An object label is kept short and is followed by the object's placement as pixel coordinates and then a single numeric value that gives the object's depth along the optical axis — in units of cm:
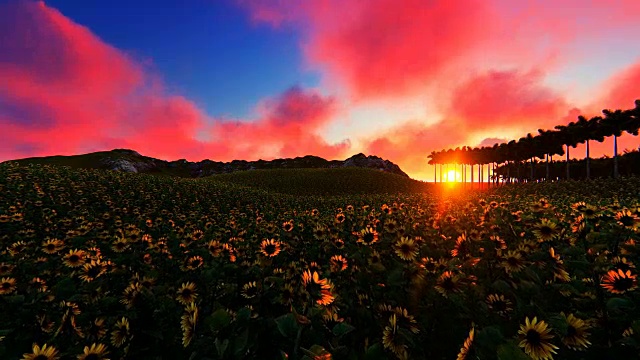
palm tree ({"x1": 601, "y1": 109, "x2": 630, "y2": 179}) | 4131
